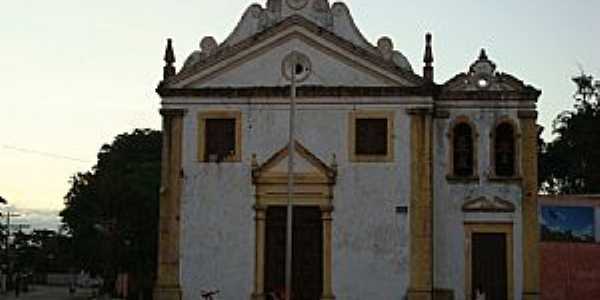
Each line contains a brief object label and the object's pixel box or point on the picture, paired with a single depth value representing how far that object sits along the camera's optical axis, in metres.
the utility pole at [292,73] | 25.66
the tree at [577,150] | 50.22
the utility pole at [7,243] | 83.53
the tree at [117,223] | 42.03
